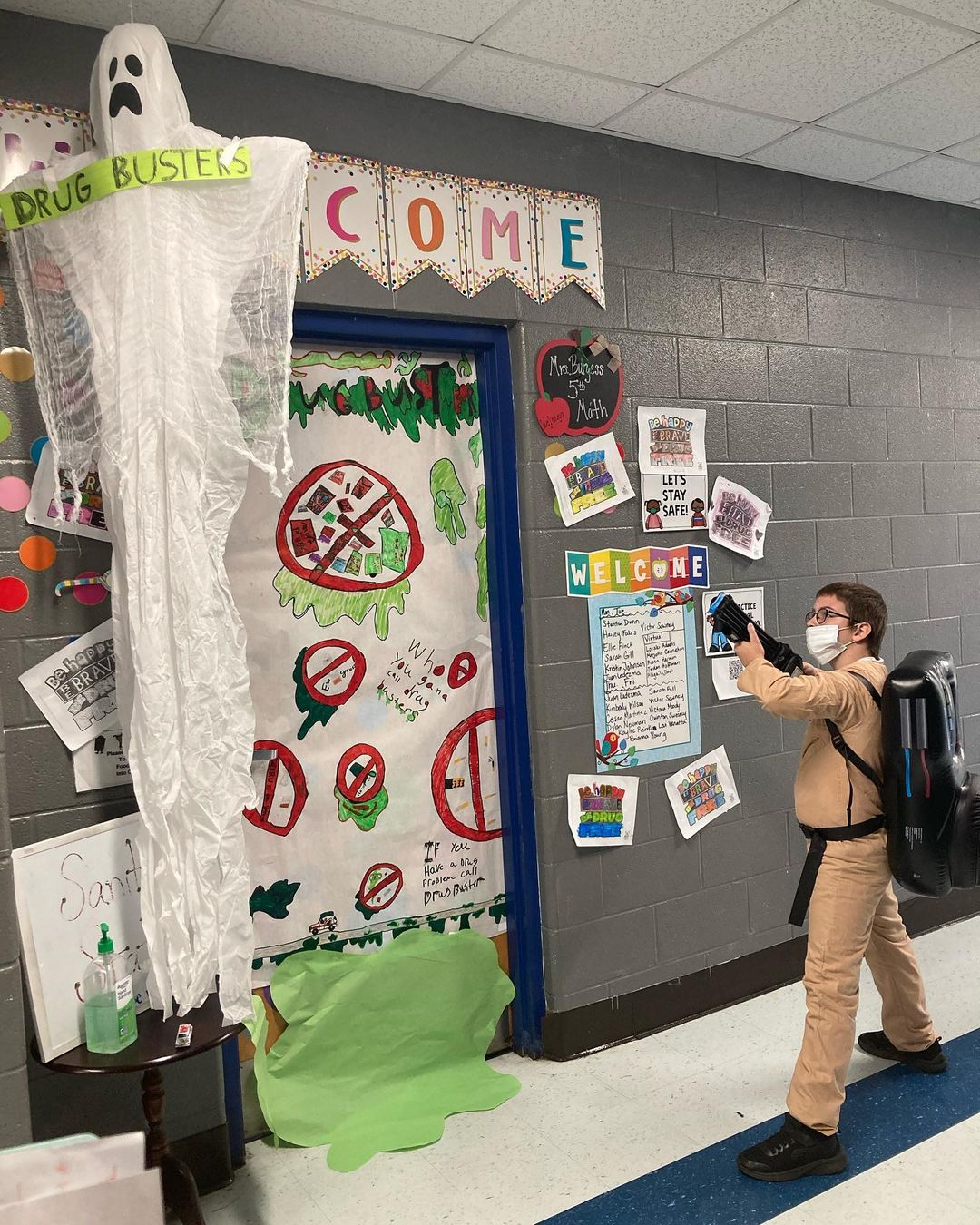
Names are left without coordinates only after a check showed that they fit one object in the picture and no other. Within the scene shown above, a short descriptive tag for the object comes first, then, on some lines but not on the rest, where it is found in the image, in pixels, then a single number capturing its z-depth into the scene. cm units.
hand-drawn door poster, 277
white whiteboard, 203
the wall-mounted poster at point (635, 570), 309
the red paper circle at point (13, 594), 225
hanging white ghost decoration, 201
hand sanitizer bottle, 203
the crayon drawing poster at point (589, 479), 303
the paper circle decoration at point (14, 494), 224
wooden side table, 198
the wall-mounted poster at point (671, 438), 319
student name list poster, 313
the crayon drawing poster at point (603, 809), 309
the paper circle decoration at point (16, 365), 223
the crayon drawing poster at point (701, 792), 329
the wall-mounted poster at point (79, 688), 229
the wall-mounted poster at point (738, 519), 335
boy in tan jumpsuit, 245
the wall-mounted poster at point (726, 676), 337
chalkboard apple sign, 301
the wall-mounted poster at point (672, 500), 320
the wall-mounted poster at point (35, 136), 222
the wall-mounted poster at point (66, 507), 227
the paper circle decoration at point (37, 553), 227
